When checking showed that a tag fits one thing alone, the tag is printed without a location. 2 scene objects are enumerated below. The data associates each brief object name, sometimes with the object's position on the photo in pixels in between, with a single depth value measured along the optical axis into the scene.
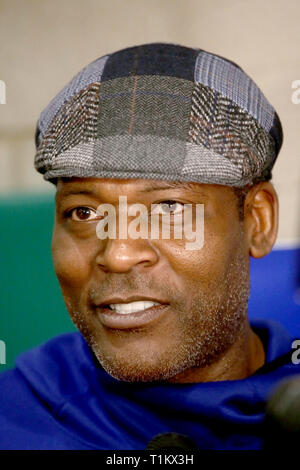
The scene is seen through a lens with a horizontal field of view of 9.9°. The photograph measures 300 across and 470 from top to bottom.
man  1.21
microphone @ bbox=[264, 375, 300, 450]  0.93
